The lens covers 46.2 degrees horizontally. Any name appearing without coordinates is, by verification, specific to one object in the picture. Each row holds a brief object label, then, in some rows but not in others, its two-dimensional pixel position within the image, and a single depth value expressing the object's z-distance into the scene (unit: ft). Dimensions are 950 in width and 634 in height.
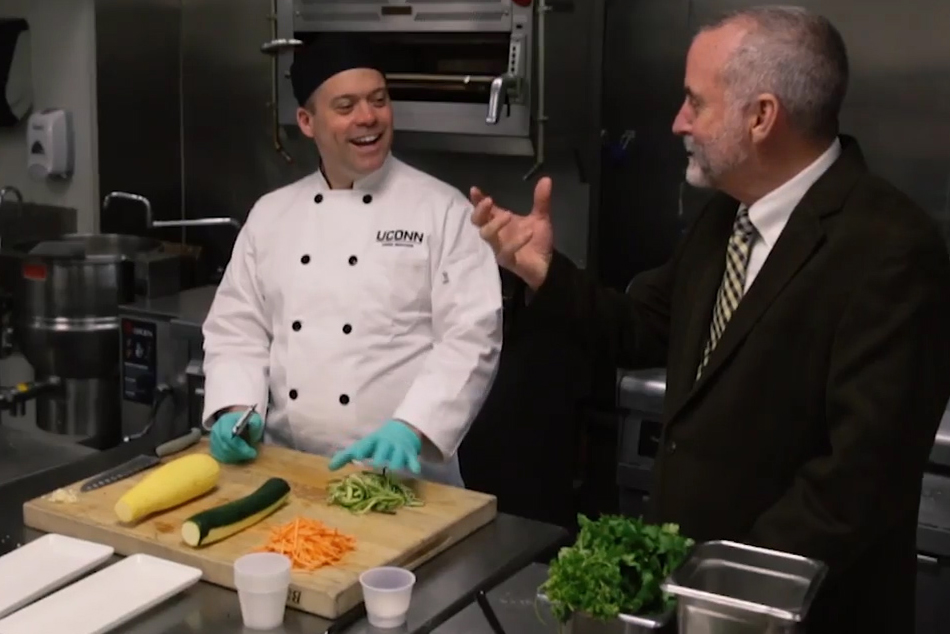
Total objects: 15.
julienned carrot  4.33
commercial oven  8.60
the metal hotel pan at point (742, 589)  3.03
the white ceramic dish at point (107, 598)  3.95
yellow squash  4.69
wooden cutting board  4.20
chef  6.07
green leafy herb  3.23
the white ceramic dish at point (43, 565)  4.17
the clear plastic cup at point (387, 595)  3.97
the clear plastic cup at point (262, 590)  3.93
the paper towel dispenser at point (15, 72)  10.78
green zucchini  4.46
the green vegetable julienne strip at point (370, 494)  4.91
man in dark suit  4.30
